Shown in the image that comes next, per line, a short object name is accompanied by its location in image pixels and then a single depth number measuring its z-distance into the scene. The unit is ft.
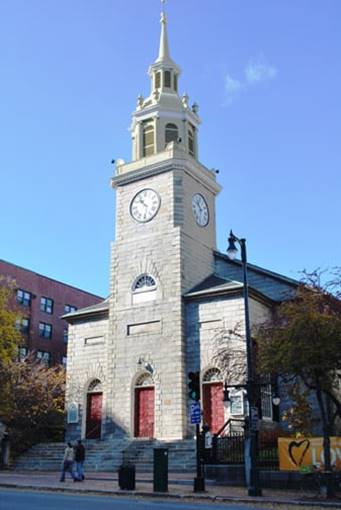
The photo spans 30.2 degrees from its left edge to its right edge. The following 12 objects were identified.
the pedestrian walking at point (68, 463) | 74.13
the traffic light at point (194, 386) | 65.10
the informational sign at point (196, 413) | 65.92
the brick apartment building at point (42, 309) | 184.65
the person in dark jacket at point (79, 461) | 75.36
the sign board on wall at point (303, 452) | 64.95
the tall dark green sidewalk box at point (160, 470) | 62.75
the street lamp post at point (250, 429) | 59.52
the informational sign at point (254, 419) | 62.18
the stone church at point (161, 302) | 103.30
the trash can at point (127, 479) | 64.28
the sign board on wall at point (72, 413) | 112.68
